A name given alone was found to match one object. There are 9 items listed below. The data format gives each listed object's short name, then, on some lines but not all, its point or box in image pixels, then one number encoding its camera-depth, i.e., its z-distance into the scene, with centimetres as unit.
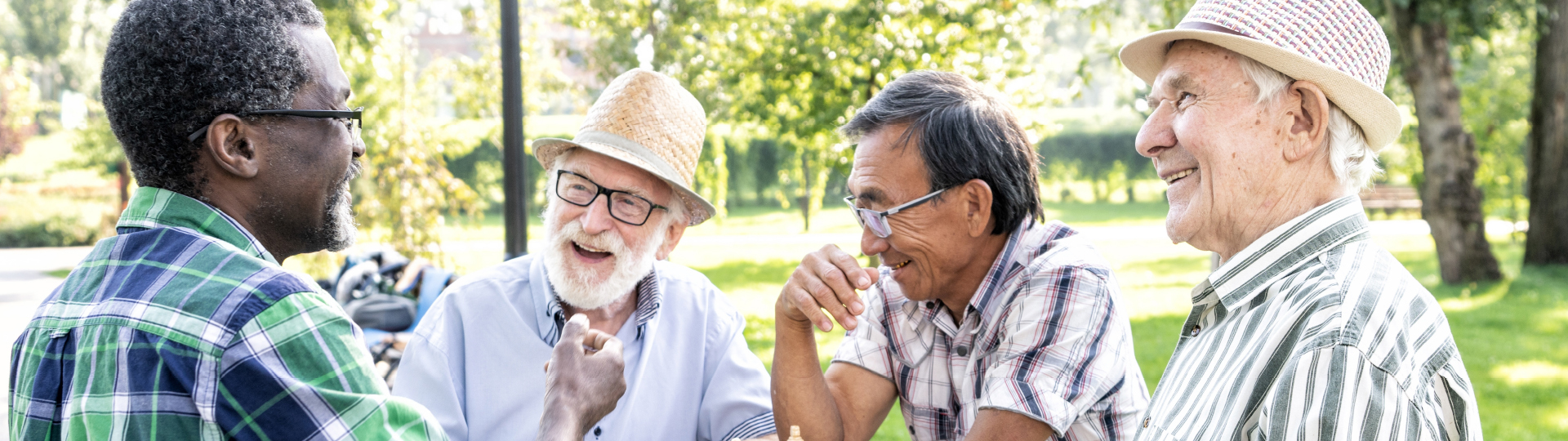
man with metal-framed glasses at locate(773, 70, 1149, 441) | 210
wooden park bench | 2009
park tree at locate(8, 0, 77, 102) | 2728
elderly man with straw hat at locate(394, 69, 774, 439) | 244
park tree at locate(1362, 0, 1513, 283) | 853
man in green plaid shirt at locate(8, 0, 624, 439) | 121
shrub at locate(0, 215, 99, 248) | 1861
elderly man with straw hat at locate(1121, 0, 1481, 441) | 121
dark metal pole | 448
